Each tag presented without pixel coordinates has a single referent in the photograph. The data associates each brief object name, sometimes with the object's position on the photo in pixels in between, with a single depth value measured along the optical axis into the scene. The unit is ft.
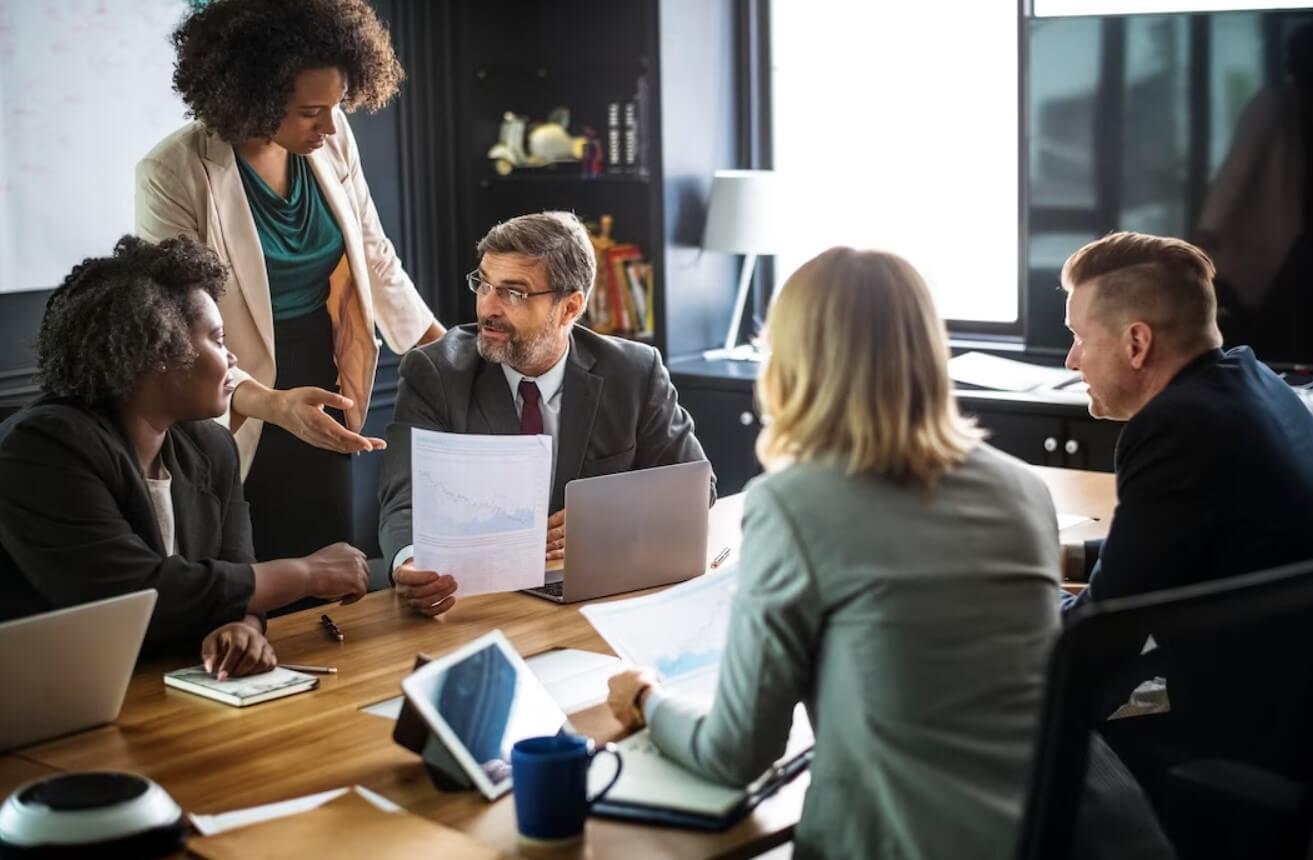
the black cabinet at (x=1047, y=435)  13.11
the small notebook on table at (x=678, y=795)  5.44
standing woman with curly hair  10.32
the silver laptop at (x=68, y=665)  5.94
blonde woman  5.02
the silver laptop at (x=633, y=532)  7.91
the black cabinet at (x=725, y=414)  15.24
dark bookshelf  15.89
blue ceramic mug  5.20
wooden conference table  5.47
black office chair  4.11
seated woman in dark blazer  7.17
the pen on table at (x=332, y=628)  7.55
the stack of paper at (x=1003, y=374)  13.87
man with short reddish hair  5.14
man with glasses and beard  9.37
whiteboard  12.89
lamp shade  15.34
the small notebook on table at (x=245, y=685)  6.72
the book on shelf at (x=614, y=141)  16.28
